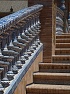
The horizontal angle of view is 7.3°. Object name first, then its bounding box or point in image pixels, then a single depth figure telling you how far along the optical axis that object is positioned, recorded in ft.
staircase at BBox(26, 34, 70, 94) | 25.73
